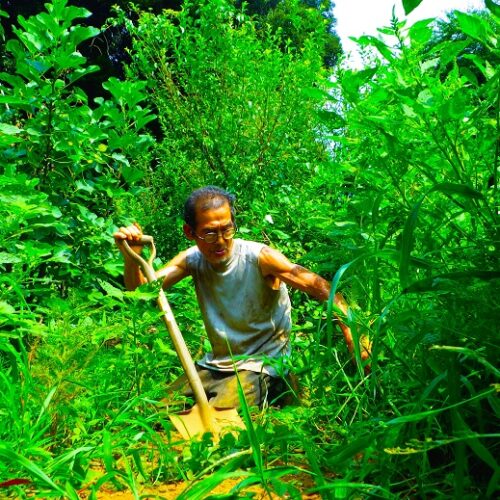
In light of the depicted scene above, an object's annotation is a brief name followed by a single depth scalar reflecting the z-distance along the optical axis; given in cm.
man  332
